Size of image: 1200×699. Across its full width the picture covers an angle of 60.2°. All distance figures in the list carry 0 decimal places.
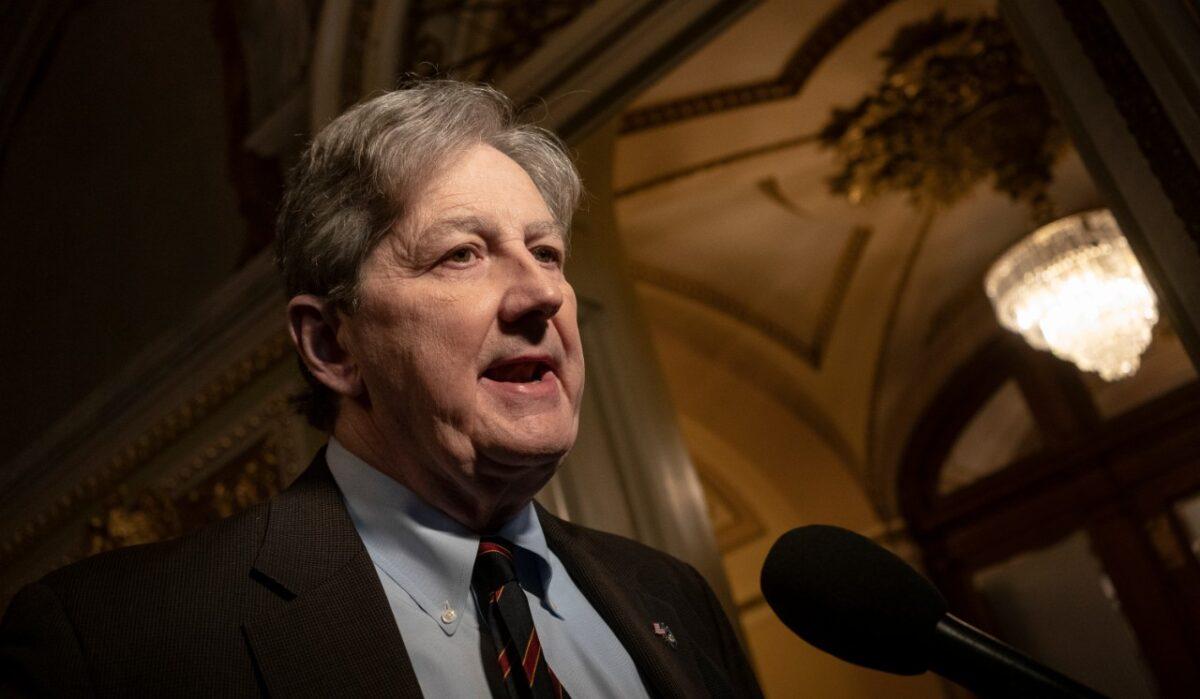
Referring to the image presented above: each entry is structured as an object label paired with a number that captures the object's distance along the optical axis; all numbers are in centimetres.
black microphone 81
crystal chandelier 457
